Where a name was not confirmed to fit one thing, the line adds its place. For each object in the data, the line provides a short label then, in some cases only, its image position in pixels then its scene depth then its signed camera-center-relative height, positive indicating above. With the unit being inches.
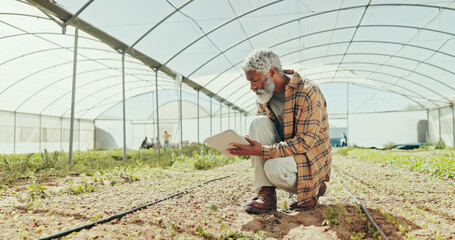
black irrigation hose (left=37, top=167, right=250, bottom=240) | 70.0 -23.8
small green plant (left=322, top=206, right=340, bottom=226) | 83.9 -24.2
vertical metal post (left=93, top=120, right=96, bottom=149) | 781.3 -4.4
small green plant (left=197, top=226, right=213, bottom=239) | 74.0 -24.6
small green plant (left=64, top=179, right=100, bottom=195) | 141.1 -26.4
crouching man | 89.1 -2.8
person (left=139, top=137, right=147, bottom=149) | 722.6 -28.8
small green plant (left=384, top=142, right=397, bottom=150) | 718.7 -36.3
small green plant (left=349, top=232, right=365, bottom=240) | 72.2 -25.5
